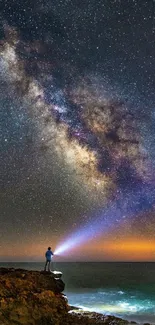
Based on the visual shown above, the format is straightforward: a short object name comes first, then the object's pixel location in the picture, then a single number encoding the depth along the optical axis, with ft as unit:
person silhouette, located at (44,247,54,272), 83.61
